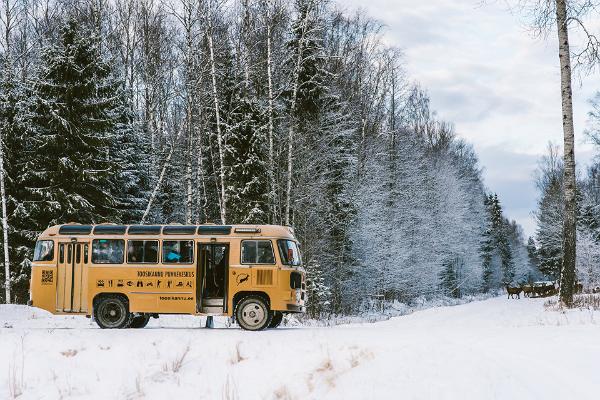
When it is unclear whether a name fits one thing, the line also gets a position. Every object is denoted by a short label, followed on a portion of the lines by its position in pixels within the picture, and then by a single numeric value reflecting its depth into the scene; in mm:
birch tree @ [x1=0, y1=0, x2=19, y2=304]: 27062
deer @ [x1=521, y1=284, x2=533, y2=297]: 45572
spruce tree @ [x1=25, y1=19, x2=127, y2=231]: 28172
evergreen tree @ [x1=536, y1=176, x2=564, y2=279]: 71750
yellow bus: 16422
